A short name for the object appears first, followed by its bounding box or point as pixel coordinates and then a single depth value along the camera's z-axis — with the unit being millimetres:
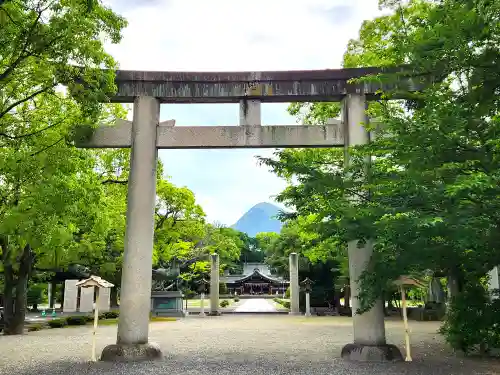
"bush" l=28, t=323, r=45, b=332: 17438
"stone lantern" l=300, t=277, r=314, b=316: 26658
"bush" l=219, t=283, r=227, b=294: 52250
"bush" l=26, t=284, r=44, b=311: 32031
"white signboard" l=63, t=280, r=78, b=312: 29234
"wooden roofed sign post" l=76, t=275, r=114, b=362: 9742
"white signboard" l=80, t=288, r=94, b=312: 29156
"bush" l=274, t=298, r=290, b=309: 35175
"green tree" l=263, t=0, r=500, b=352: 6273
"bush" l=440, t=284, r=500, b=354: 9086
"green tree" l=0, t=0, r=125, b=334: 7727
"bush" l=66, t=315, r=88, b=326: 20547
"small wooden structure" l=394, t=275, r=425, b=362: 9070
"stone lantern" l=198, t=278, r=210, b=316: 27494
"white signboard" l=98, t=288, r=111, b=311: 29000
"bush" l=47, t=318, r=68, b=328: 19156
